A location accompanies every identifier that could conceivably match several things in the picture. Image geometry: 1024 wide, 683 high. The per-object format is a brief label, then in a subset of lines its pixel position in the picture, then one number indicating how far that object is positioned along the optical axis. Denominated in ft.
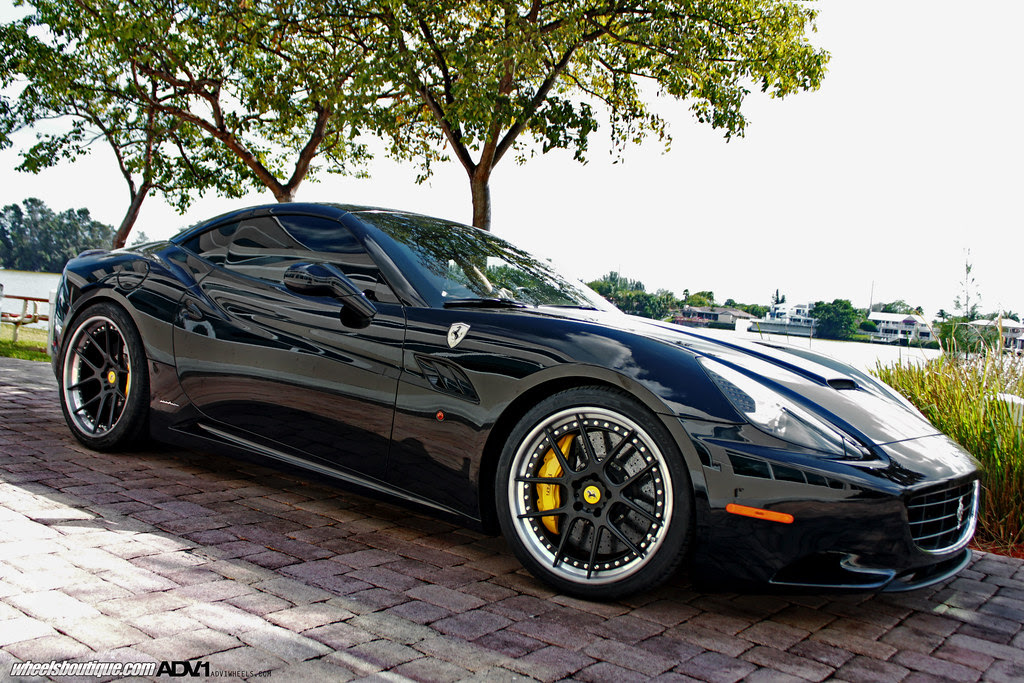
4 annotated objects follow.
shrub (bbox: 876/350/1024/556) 13.71
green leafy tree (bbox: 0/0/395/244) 43.73
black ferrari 8.28
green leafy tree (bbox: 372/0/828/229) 36.81
